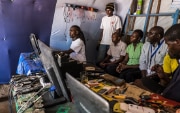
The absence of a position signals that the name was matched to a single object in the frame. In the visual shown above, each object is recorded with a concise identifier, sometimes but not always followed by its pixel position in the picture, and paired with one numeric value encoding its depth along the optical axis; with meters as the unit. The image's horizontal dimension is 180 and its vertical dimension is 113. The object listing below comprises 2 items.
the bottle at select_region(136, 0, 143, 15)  3.26
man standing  3.53
